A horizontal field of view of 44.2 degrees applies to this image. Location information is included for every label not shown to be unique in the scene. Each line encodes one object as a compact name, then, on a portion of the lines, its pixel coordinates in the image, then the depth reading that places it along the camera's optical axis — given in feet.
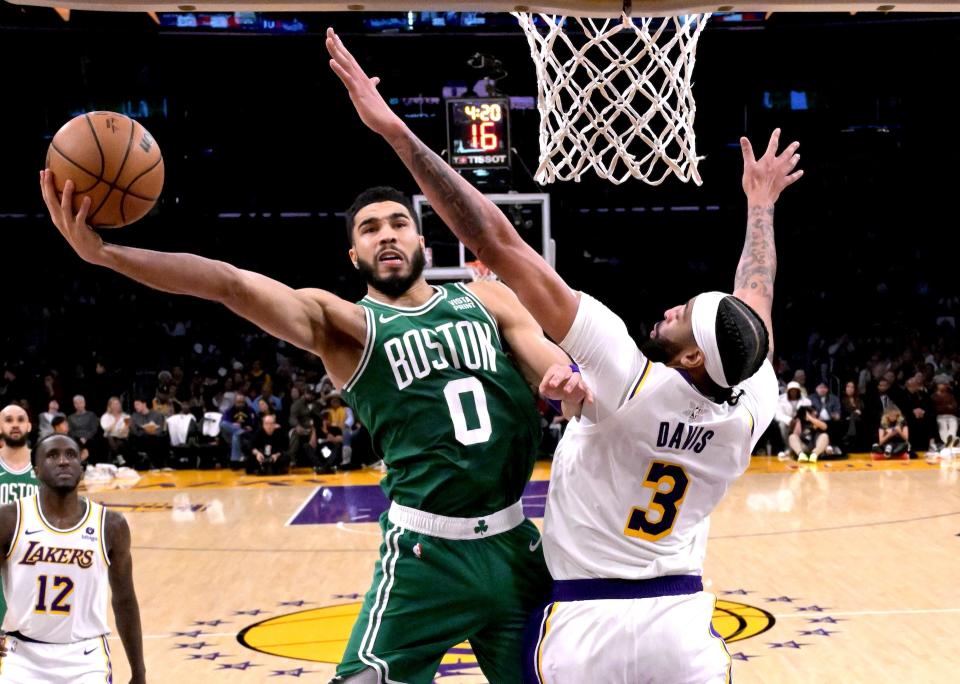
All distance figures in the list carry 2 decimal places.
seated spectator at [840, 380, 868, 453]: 53.83
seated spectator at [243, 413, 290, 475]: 51.06
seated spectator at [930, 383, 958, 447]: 52.47
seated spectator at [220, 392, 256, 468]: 53.21
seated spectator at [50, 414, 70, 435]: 43.53
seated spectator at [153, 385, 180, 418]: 54.75
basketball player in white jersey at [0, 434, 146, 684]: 15.47
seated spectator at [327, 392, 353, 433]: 52.90
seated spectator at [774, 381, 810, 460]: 52.42
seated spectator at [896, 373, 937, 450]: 53.57
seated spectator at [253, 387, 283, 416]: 53.62
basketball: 10.87
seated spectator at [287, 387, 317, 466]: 51.75
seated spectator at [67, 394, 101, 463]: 52.37
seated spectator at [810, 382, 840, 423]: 53.21
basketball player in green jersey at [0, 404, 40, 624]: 19.60
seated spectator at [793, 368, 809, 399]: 53.29
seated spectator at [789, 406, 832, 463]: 51.39
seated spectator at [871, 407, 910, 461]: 51.37
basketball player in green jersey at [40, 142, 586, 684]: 11.50
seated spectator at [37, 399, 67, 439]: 51.29
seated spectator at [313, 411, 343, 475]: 51.01
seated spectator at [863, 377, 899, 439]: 53.72
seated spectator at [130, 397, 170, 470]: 53.57
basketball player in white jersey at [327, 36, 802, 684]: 9.88
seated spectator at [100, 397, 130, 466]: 53.31
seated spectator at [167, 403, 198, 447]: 53.88
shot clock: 43.52
